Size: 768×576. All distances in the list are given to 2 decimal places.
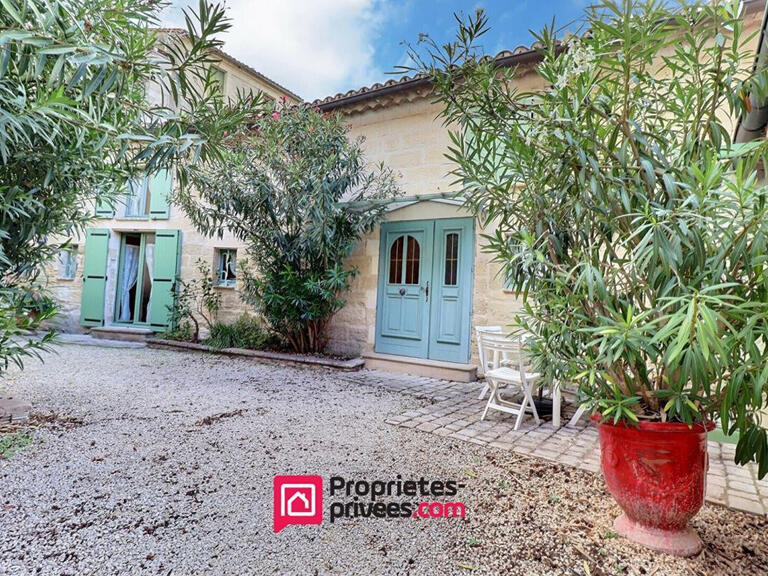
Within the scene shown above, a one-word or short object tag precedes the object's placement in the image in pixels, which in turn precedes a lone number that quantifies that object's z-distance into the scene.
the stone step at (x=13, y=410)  3.55
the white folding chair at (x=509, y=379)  3.70
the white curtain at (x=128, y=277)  9.57
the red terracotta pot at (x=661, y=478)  1.81
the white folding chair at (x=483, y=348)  4.07
